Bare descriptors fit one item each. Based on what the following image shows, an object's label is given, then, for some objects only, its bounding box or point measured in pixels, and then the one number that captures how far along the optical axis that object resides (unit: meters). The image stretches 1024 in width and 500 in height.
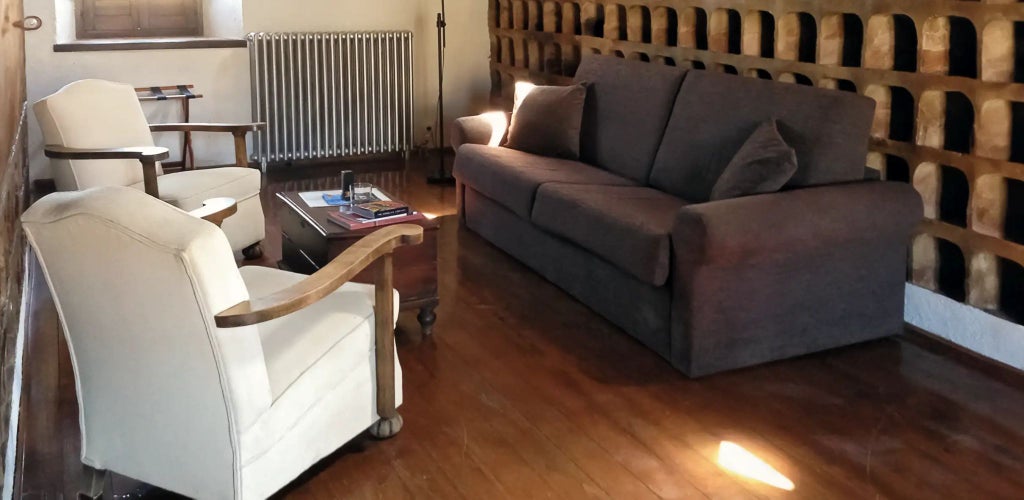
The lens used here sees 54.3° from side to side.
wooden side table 3.55
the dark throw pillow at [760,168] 3.42
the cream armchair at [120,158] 4.16
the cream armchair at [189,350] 2.20
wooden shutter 6.43
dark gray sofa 3.26
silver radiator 6.54
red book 3.61
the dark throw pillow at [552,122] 4.82
